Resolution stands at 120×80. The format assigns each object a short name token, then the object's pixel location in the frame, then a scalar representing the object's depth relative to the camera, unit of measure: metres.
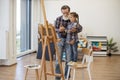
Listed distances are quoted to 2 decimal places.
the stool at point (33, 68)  4.12
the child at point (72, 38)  4.70
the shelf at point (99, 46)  9.07
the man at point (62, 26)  4.68
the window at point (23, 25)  8.77
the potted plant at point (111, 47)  9.16
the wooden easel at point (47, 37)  3.60
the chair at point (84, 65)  4.44
